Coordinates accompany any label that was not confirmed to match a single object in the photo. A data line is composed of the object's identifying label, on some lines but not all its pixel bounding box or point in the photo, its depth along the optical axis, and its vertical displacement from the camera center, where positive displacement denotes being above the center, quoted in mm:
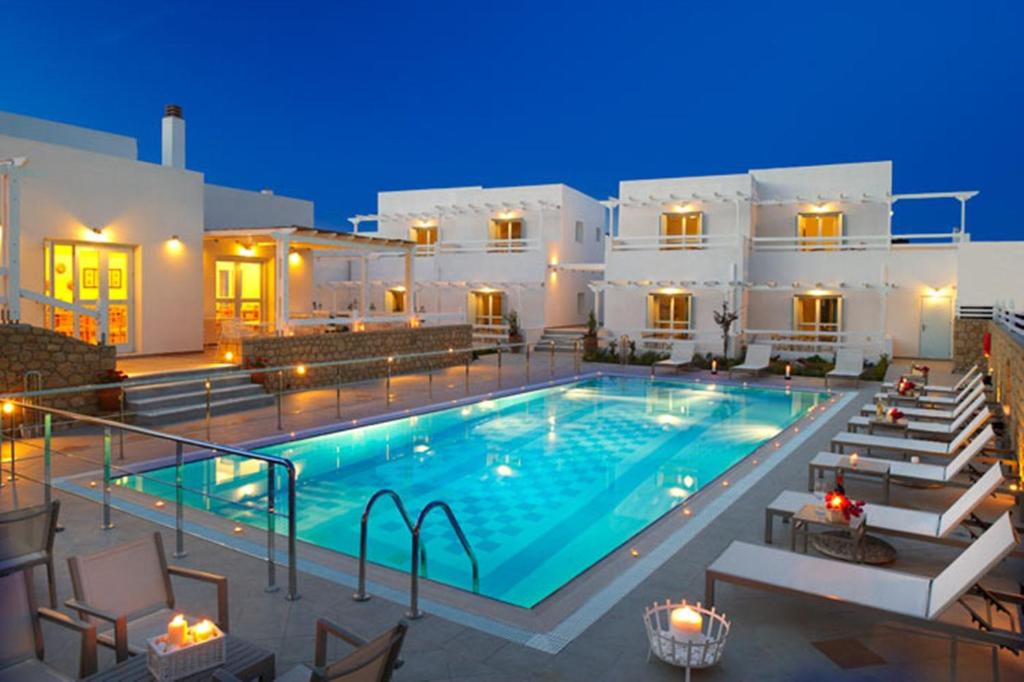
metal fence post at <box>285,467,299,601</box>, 5230 -1749
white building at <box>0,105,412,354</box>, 14391 +1395
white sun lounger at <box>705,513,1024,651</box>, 4340 -1723
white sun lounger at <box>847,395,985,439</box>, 10414 -1580
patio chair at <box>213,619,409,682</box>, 3096 -1474
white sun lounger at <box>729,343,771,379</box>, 20025 -1211
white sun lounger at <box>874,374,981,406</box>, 12375 -1431
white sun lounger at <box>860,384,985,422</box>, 11266 -1508
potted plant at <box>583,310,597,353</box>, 24453 -826
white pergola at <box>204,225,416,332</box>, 16859 +1681
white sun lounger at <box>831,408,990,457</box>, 8961 -1596
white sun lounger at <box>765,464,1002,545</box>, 5977 -1702
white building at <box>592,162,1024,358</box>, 23484 +1575
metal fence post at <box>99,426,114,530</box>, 6672 -1555
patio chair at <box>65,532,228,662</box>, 3799 -1545
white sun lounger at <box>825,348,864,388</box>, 18562 -1261
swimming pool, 7758 -2274
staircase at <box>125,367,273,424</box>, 12203 -1597
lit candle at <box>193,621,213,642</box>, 3568 -1551
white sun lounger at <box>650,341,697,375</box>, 21016 -1212
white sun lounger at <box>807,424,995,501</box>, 7711 -1647
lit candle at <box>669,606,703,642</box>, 4219 -1777
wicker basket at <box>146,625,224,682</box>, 3371 -1609
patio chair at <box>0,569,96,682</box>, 3469 -1611
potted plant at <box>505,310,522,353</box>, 26891 -656
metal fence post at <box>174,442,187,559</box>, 6087 -1722
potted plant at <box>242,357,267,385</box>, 14742 -1151
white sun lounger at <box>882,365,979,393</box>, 14094 -1366
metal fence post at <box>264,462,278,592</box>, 5434 -1628
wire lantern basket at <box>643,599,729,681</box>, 4137 -1862
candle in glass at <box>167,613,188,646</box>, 3512 -1532
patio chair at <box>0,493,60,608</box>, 4672 -1484
